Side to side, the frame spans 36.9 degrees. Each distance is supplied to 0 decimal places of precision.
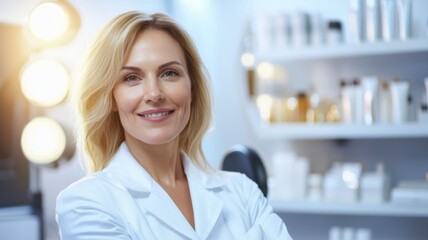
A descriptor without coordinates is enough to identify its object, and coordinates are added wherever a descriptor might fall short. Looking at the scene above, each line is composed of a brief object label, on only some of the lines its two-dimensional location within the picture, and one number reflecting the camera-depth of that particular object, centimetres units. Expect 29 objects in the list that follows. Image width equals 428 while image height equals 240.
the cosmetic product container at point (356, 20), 303
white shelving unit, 298
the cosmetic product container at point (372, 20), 298
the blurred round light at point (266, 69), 341
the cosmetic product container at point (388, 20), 296
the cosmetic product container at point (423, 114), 293
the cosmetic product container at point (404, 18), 296
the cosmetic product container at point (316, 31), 319
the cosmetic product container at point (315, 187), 316
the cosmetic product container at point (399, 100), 292
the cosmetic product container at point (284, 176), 321
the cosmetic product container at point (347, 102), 305
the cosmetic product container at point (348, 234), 303
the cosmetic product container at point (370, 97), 299
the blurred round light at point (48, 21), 184
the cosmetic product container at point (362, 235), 298
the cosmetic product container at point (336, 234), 309
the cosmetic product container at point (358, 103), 302
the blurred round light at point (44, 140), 185
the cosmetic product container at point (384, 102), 299
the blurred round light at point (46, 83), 184
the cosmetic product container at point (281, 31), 321
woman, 125
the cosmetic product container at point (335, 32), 316
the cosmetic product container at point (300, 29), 318
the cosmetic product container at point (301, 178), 317
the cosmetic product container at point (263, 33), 327
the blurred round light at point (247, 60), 348
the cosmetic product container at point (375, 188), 303
